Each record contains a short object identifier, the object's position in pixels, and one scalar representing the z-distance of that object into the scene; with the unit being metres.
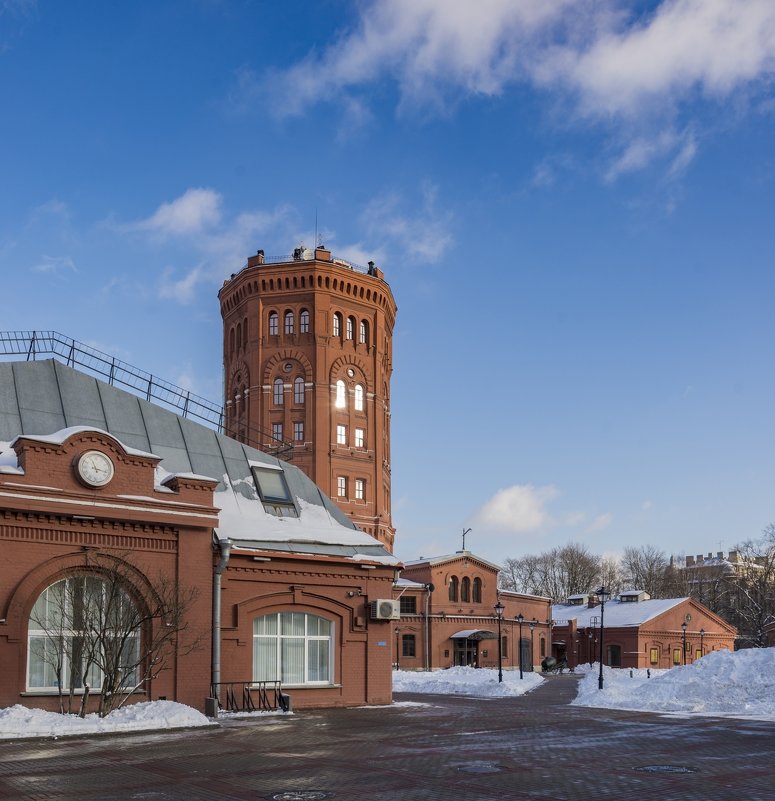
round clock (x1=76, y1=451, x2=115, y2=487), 21.73
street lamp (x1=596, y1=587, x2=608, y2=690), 36.88
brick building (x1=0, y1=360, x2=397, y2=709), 21.06
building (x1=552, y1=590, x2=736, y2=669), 67.88
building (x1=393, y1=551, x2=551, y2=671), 59.81
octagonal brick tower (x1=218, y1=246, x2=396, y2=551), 67.44
